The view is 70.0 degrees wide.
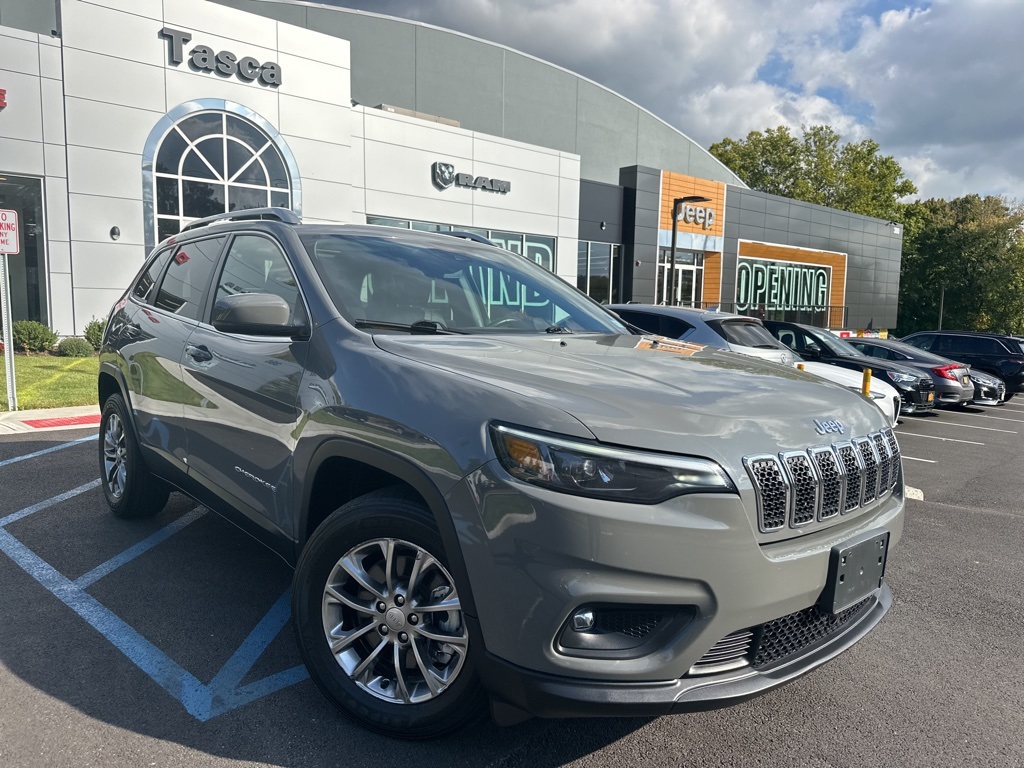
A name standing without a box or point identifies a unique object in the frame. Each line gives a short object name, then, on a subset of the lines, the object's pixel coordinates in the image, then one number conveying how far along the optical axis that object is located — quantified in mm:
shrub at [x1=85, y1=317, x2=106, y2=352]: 15078
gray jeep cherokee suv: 2020
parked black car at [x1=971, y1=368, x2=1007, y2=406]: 14969
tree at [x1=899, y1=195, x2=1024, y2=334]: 49125
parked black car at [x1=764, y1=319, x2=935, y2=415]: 12617
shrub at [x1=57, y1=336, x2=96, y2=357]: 14633
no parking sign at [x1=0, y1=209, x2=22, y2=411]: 9156
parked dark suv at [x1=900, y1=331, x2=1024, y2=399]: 18062
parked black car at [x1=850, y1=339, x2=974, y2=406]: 13648
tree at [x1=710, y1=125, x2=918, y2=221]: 50969
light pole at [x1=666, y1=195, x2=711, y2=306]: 24562
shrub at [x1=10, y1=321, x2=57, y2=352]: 14227
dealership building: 15312
